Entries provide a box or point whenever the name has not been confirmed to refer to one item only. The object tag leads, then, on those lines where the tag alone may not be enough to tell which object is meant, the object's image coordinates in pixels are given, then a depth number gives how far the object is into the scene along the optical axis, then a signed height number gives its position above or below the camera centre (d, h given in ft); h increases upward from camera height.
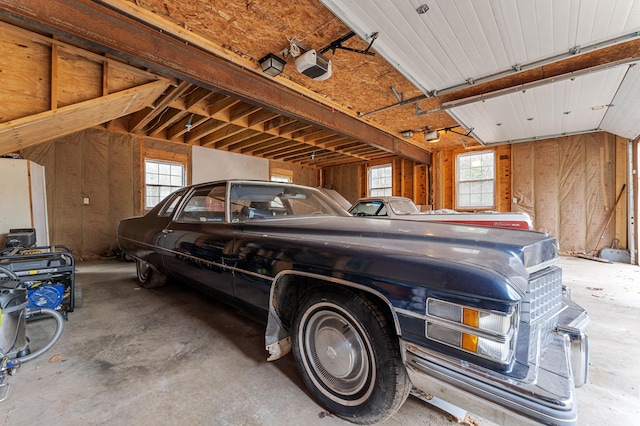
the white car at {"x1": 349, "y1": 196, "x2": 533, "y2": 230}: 14.32 -0.29
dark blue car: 3.17 -1.59
